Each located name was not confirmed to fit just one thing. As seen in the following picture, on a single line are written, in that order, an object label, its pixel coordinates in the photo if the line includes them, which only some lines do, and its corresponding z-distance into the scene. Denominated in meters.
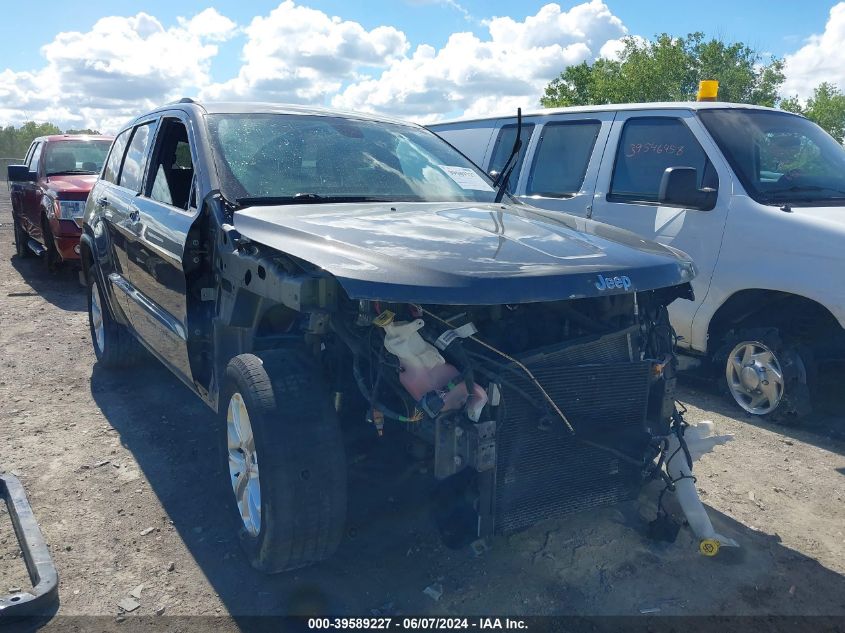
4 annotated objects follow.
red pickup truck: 8.88
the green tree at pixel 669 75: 31.70
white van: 4.49
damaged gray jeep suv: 2.53
